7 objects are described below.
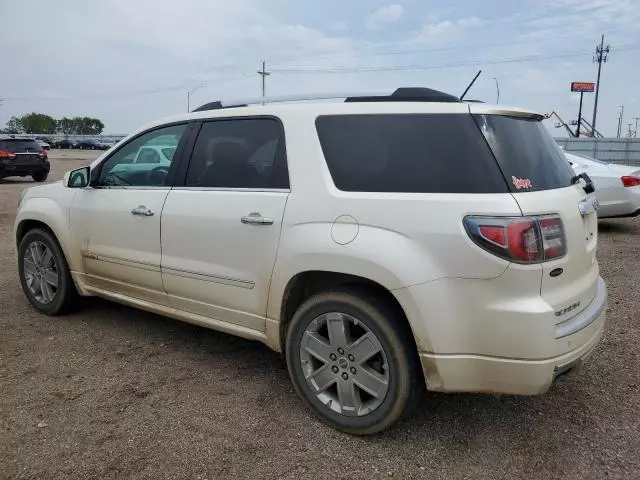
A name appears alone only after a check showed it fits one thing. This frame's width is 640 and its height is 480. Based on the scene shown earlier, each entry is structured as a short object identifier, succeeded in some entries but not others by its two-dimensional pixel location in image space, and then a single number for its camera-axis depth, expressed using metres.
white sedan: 8.55
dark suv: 17.80
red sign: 59.92
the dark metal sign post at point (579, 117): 42.25
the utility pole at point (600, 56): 57.01
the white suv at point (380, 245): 2.46
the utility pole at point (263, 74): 63.84
